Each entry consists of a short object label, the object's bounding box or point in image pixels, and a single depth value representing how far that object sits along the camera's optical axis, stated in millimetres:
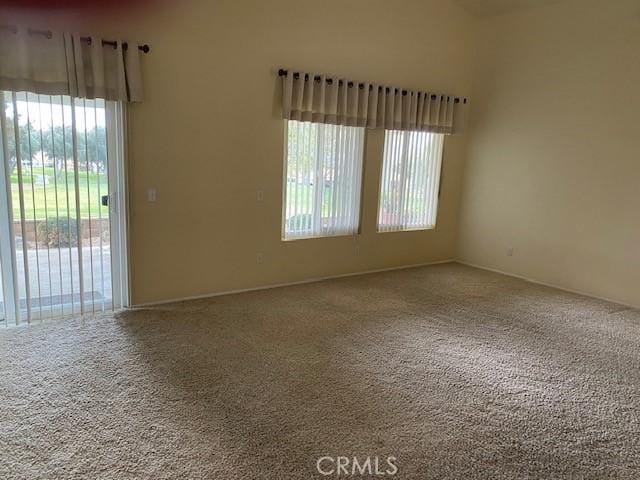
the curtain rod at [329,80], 4164
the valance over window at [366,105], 4238
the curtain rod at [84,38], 2961
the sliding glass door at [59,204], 3129
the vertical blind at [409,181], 5242
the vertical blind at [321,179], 4484
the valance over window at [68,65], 2975
